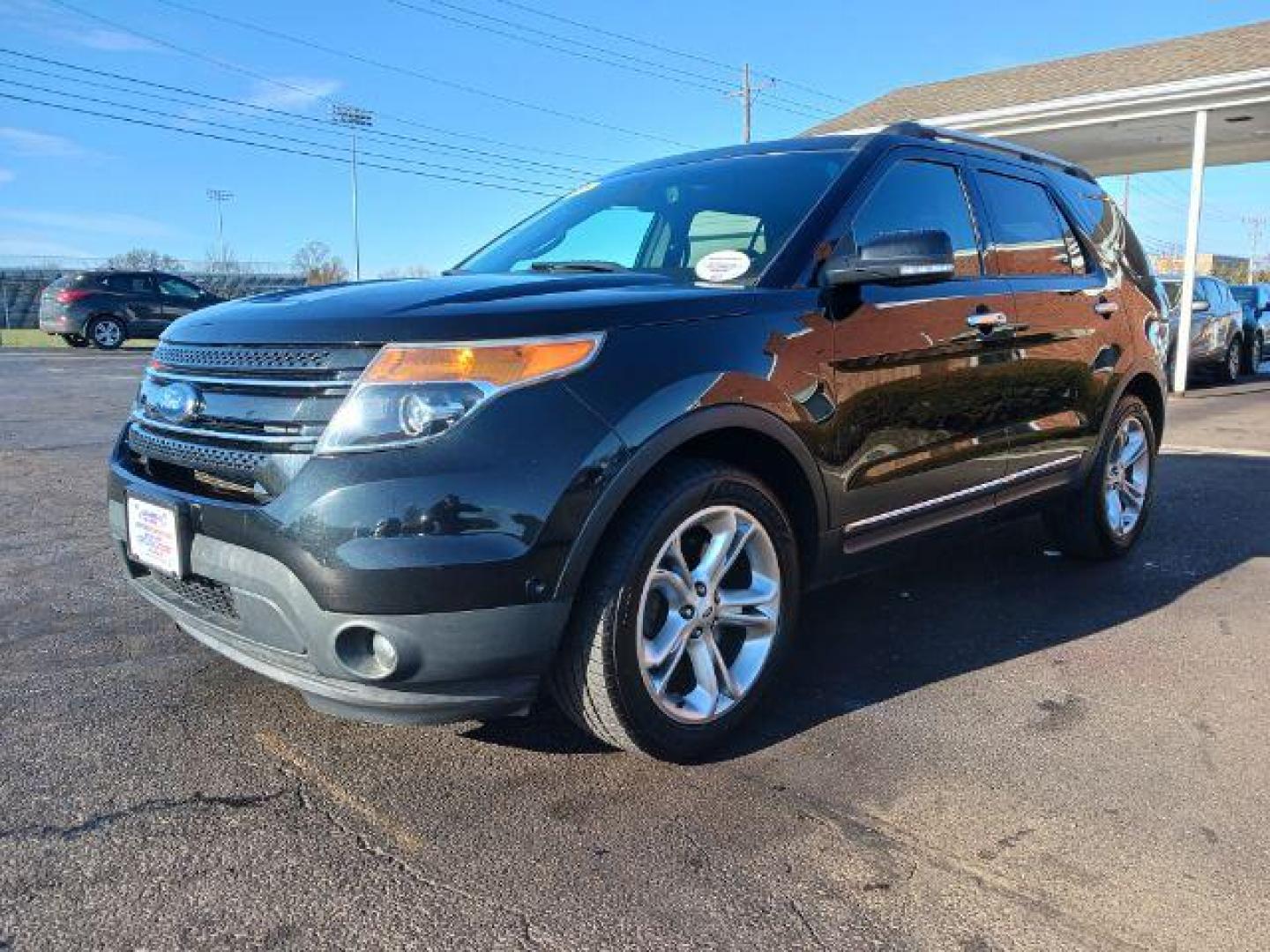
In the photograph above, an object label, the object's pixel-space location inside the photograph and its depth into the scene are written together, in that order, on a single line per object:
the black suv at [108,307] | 21.50
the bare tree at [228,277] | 49.33
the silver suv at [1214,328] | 14.89
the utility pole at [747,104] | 39.65
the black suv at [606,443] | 2.36
